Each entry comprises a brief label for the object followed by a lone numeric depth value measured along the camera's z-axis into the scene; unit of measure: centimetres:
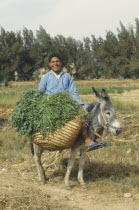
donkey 549
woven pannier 536
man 617
